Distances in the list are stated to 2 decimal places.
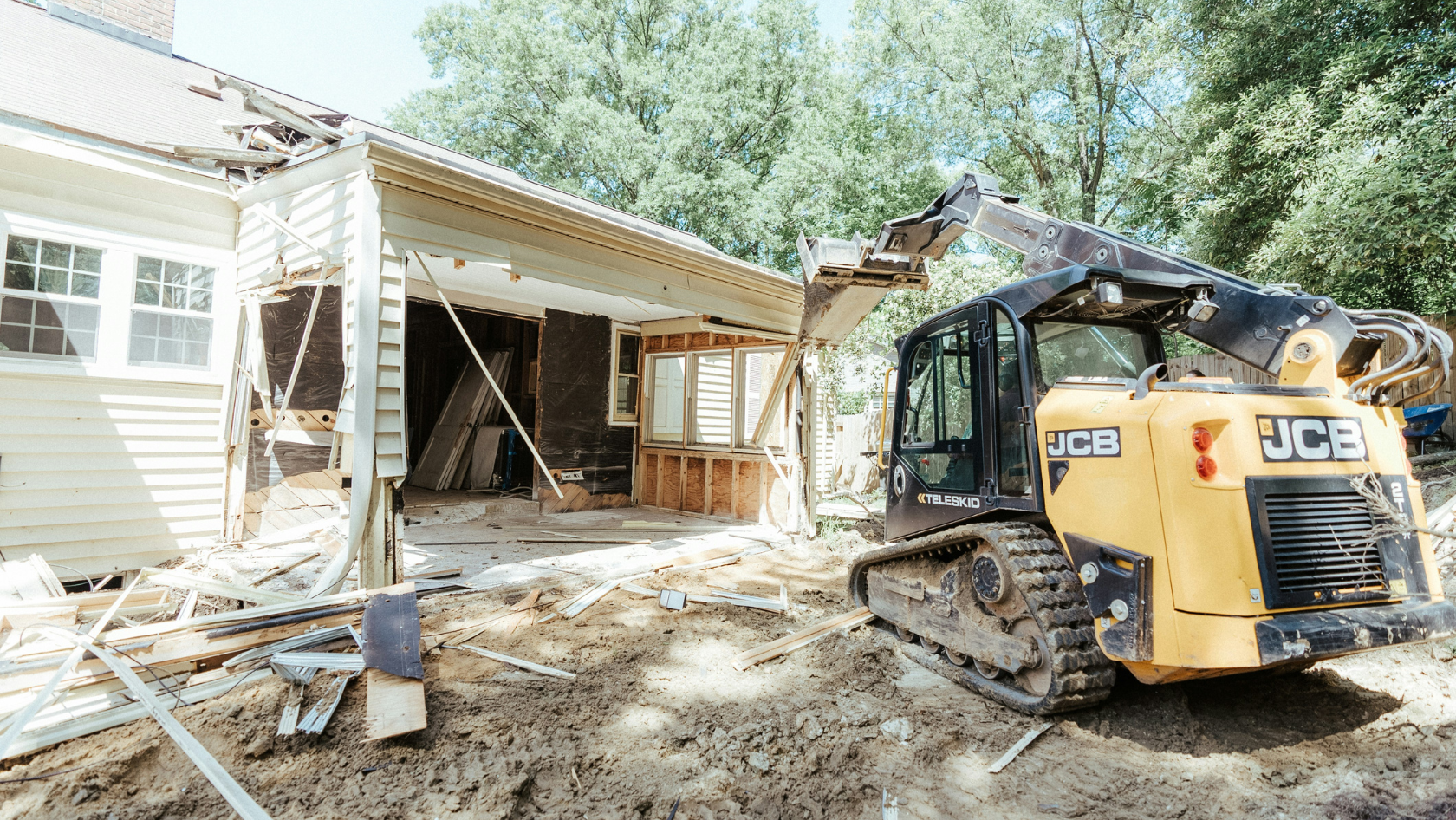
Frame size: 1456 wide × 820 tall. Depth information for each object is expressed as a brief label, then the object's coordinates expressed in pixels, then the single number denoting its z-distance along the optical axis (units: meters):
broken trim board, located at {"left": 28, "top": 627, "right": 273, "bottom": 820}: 2.31
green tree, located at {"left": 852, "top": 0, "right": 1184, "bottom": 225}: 18.05
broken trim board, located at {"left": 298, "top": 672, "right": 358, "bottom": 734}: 2.86
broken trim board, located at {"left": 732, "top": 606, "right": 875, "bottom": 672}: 4.19
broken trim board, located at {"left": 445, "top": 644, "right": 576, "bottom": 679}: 3.78
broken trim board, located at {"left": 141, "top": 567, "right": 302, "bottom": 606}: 3.84
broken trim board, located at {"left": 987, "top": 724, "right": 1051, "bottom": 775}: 2.93
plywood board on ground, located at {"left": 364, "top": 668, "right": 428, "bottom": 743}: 2.84
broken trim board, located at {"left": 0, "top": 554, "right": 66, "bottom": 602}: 4.36
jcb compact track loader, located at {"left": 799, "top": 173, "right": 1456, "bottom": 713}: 2.76
